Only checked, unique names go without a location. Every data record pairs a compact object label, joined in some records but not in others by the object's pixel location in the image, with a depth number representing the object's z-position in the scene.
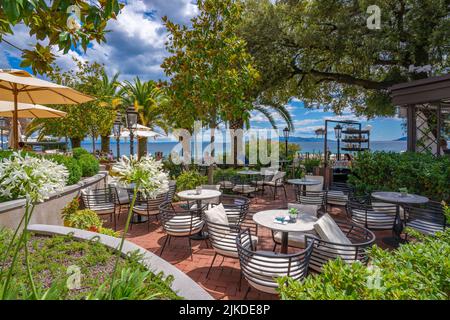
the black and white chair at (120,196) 6.33
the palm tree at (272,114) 13.02
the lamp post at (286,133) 12.81
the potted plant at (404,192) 5.01
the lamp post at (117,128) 9.04
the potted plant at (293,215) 3.74
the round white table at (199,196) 5.14
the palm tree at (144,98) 16.11
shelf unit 14.40
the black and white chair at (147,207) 5.61
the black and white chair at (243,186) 8.35
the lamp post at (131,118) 7.11
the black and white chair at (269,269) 2.71
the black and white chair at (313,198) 5.87
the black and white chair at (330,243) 2.94
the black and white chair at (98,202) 5.55
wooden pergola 6.22
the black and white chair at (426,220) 4.15
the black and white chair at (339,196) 6.18
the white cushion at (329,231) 3.19
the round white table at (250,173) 9.55
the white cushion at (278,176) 9.07
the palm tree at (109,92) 16.24
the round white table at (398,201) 4.70
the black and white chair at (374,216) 4.60
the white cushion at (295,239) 3.84
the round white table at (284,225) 3.42
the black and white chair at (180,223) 4.33
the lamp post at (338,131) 11.94
